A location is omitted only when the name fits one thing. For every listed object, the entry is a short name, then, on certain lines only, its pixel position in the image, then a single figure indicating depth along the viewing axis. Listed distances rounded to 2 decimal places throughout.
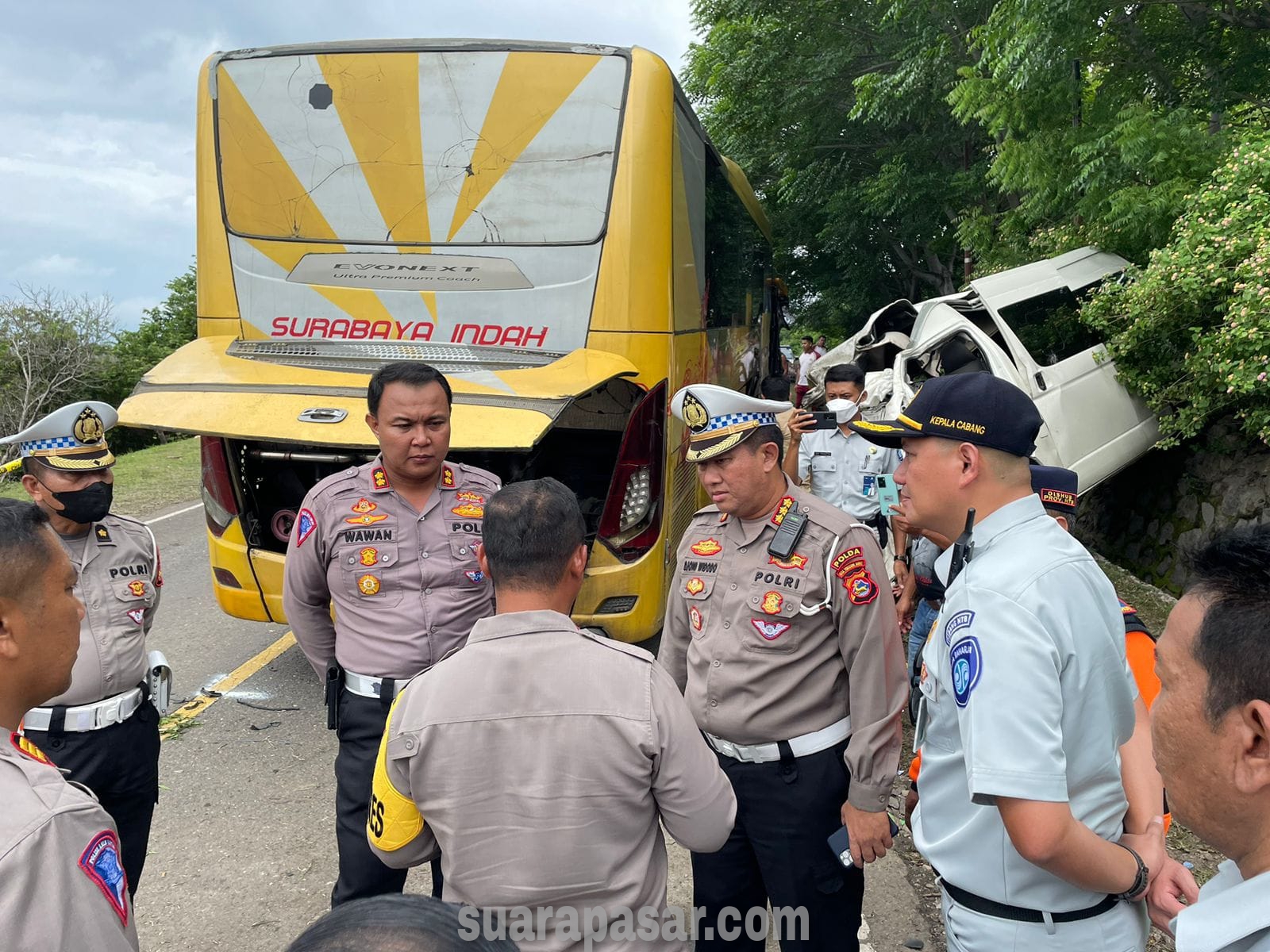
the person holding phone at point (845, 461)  5.40
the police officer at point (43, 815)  1.16
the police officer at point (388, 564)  2.84
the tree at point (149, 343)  24.41
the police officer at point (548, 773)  1.54
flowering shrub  6.00
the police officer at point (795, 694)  2.33
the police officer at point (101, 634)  2.60
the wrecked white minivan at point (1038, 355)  6.79
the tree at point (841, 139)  14.95
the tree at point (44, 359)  20.75
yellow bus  4.47
